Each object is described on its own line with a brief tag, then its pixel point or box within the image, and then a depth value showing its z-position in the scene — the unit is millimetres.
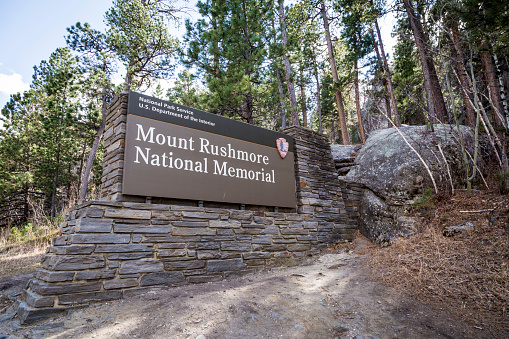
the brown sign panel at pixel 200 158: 3801
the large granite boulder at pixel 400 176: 5672
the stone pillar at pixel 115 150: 3625
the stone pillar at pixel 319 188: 5737
